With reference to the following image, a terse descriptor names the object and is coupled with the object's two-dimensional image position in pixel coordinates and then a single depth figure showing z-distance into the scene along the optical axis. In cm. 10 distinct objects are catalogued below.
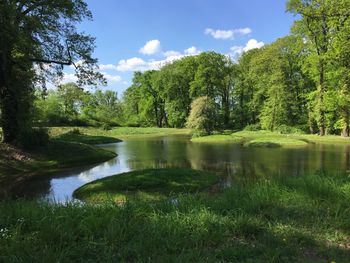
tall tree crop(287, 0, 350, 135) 3742
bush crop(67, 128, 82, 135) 4307
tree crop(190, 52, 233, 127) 6569
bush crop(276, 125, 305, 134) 4716
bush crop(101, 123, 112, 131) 6150
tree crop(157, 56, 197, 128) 7088
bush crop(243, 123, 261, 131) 5461
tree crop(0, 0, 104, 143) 2072
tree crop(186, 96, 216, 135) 4619
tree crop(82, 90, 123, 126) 7094
